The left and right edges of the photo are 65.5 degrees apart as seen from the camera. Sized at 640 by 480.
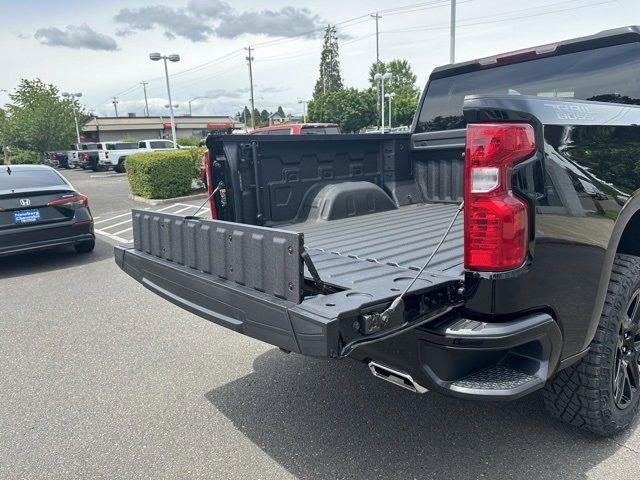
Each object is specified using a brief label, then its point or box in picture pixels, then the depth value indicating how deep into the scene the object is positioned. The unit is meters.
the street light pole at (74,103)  45.72
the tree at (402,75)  83.31
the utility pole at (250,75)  58.62
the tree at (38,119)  42.66
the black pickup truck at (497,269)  1.95
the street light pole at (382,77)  31.15
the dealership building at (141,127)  62.78
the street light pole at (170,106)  22.75
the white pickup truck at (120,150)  29.78
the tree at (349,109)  51.66
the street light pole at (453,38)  17.48
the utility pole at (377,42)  62.38
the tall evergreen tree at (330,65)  70.94
